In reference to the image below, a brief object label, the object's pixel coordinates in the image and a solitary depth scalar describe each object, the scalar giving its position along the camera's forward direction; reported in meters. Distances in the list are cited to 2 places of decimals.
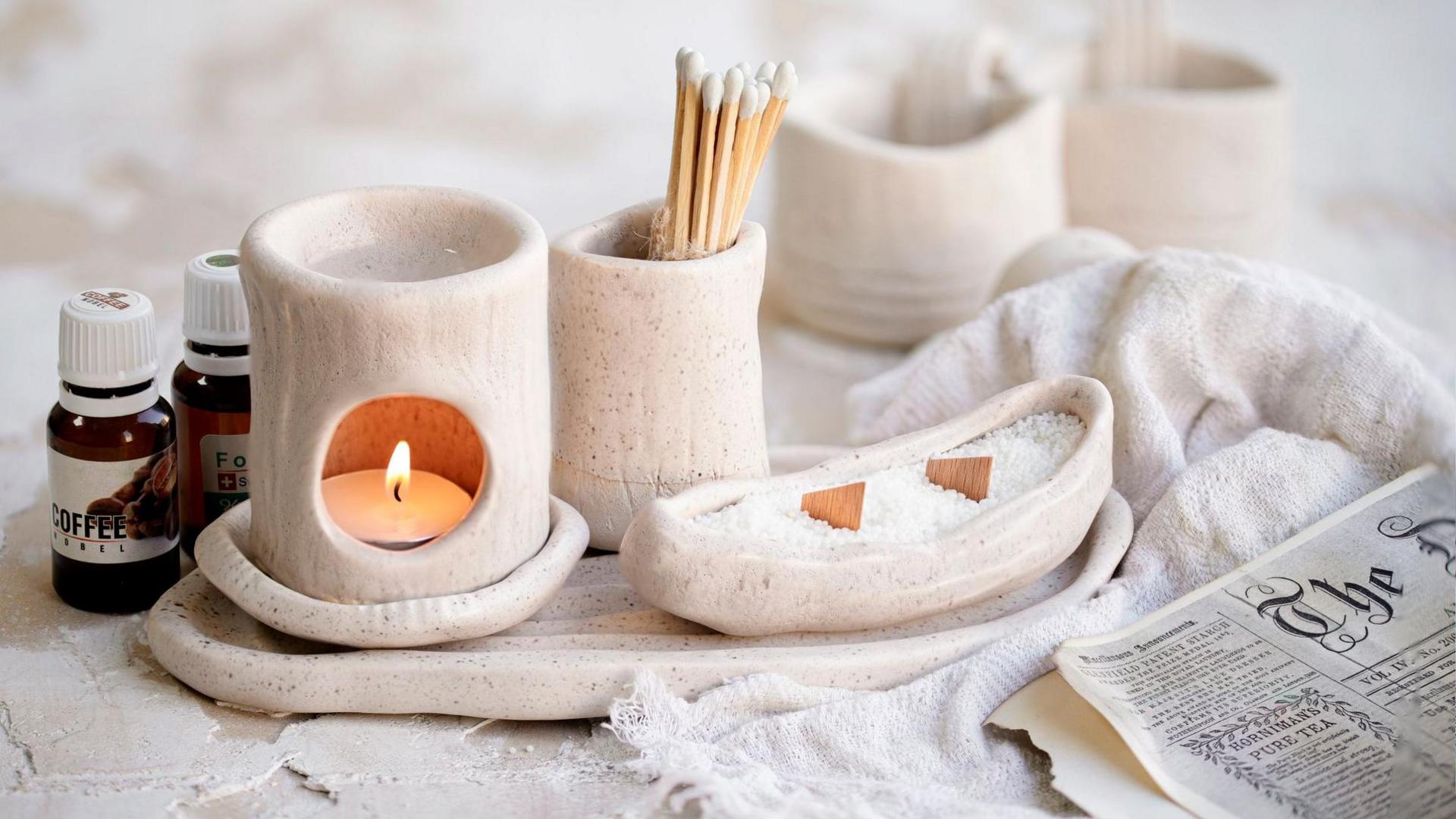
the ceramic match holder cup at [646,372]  0.64
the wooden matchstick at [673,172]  0.62
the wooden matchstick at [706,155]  0.62
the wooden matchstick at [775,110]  0.62
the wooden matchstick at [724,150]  0.62
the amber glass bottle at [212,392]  0.64
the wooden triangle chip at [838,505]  0.62
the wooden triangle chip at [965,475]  0.63
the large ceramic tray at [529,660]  0.61
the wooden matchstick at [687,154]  0.62
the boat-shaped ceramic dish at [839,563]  0.61
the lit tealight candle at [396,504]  0.62
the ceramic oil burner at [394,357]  0.59
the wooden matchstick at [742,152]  0.62
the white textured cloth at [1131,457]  0.60
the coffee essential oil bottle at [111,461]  0.62
